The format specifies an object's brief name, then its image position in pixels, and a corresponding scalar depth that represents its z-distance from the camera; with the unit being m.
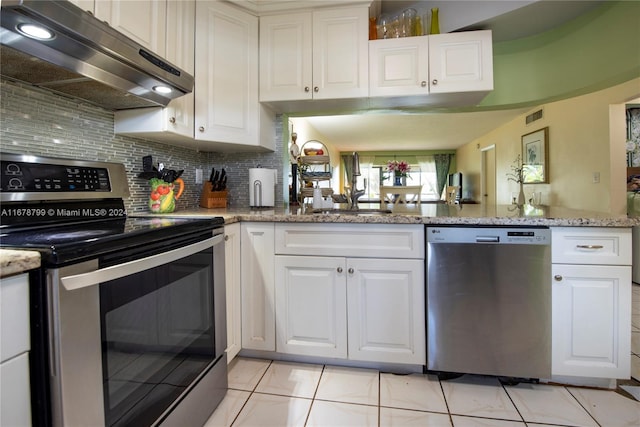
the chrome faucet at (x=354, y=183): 2.03
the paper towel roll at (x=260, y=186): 2.07
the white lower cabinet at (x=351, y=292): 1.53
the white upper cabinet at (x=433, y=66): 1.87
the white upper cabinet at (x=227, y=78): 1.80
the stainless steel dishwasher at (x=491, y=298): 1.42
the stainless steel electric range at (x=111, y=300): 0.70
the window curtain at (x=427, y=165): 10.01
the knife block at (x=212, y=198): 2.12
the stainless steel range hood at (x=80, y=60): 0.89
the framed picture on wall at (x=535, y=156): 4.15
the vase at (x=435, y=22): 2.01
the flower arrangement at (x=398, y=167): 4.31
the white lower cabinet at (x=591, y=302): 1.38
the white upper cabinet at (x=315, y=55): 1.94
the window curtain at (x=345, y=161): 9.38
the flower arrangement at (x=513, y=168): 4.86
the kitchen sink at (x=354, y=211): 1.91
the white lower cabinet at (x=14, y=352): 0.62
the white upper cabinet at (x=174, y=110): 1.58
